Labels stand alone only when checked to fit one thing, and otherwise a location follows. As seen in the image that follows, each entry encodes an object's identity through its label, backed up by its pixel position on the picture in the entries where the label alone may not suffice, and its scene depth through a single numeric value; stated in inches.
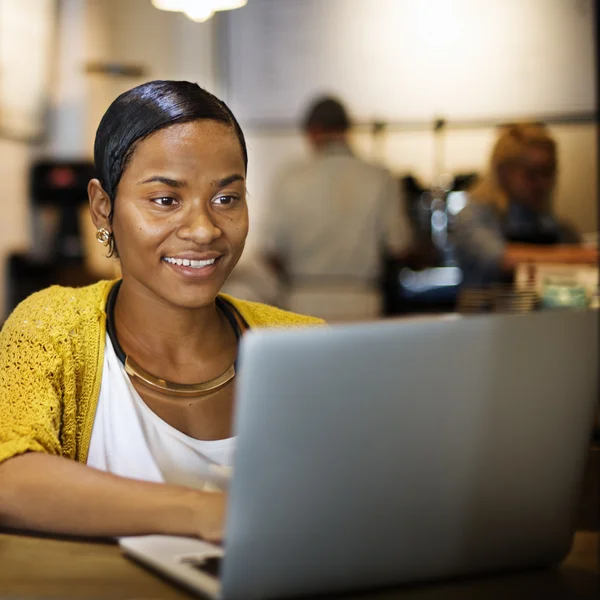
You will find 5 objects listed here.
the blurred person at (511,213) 108.3
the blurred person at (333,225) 161.2
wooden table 43.0
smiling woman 53.6
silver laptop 39.6
